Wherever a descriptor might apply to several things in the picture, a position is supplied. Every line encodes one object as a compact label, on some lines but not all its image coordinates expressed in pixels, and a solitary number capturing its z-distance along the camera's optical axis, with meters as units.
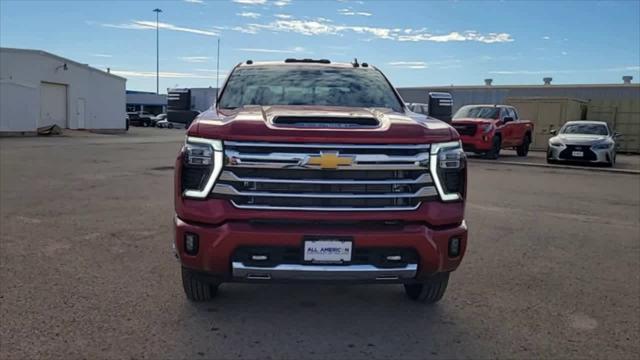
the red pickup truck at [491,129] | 18.34
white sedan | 18.02
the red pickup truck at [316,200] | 3.57
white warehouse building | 32.81
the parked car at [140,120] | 59.72
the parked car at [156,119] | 58.97
